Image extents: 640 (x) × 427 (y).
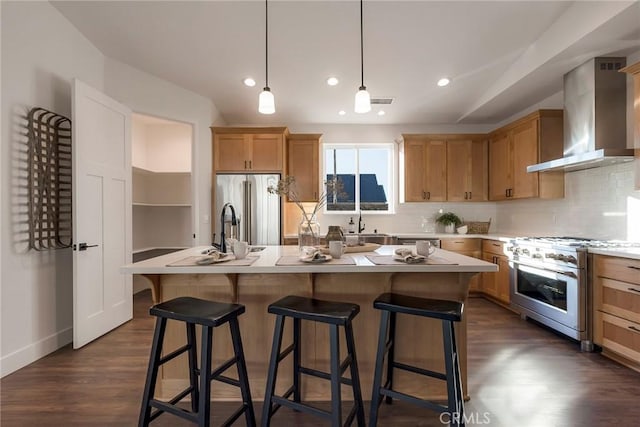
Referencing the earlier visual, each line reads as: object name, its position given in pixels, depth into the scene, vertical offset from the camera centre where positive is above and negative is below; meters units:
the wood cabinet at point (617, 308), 2.25 -0.76
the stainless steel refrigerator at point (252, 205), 4.16 +0.11
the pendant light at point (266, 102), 2.10 +0.78
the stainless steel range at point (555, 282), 2.63 -0.69
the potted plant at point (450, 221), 4.84 -0.14
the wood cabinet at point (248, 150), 4.36 +0.92
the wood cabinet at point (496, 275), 3.71 -0.82
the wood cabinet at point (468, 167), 4.67 +0.70
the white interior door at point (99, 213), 2.65 +0.00
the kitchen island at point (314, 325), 1.91 -0.72
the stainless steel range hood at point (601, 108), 2.83 +1.00
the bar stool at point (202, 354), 1.40 -0.71
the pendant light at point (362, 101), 2.06 +0.77
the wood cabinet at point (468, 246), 4.29 -0.48
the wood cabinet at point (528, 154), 3.62 +0.75
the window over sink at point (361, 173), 5.20 +0.69
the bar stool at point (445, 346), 1.42 -0.68
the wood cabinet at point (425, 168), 4.71 +0.70
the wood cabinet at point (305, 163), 4.65 +0.77
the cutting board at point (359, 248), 2.30 -0.28
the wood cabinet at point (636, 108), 2.41 +0.83
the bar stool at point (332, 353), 1.39 -0.69
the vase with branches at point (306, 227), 2.18 -0.11
